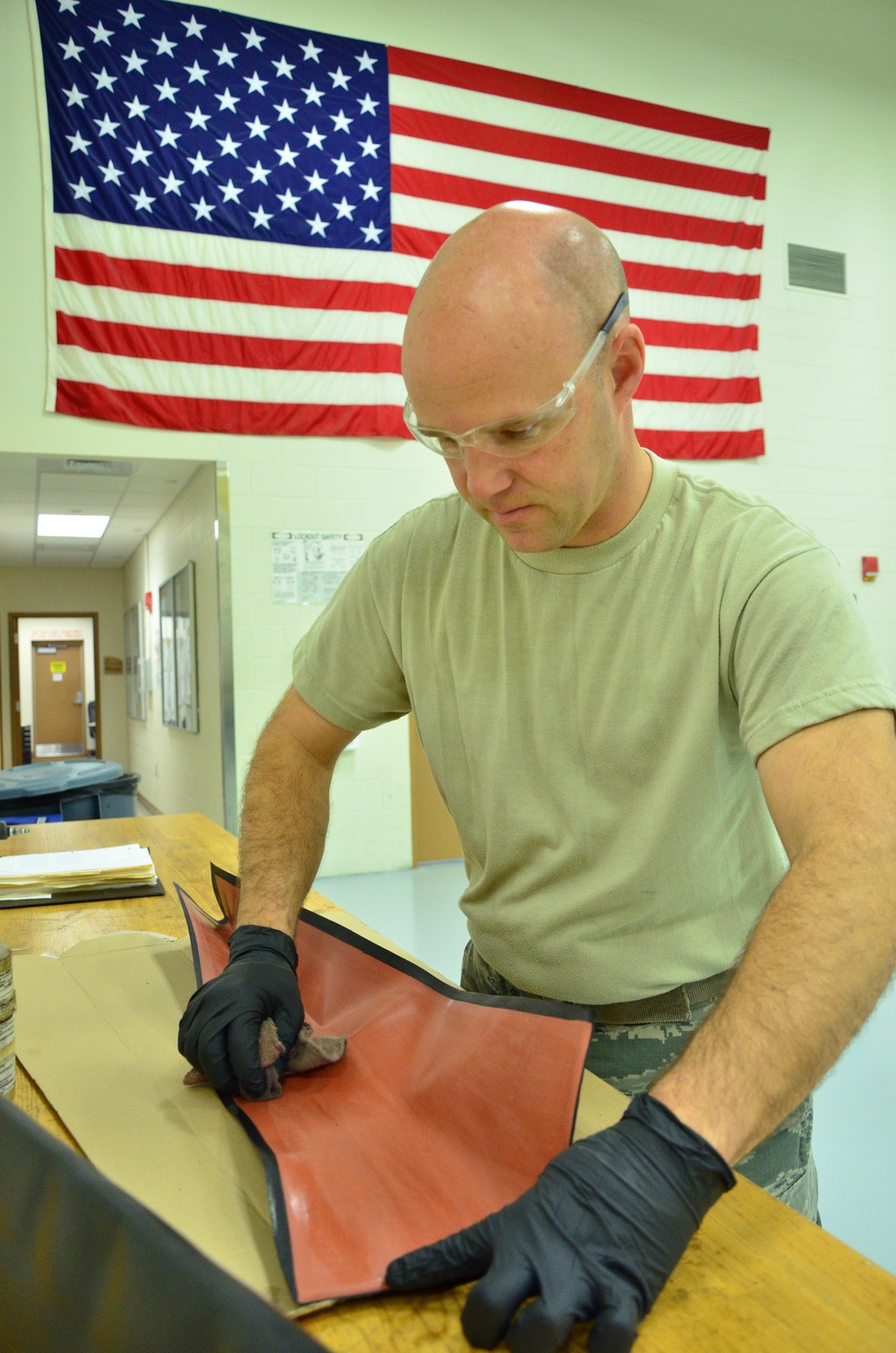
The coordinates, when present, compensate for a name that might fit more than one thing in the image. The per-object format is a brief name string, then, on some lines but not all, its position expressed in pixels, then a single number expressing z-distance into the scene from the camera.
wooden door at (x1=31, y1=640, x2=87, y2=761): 13.62
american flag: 4.37
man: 0.77
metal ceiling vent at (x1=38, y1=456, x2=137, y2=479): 4.94
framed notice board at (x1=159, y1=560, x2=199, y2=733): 5.73
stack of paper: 1.70
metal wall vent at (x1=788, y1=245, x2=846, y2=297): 5.96
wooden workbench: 0.57
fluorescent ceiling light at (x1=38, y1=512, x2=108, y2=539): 7.95
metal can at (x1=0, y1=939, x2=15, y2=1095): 0.83
